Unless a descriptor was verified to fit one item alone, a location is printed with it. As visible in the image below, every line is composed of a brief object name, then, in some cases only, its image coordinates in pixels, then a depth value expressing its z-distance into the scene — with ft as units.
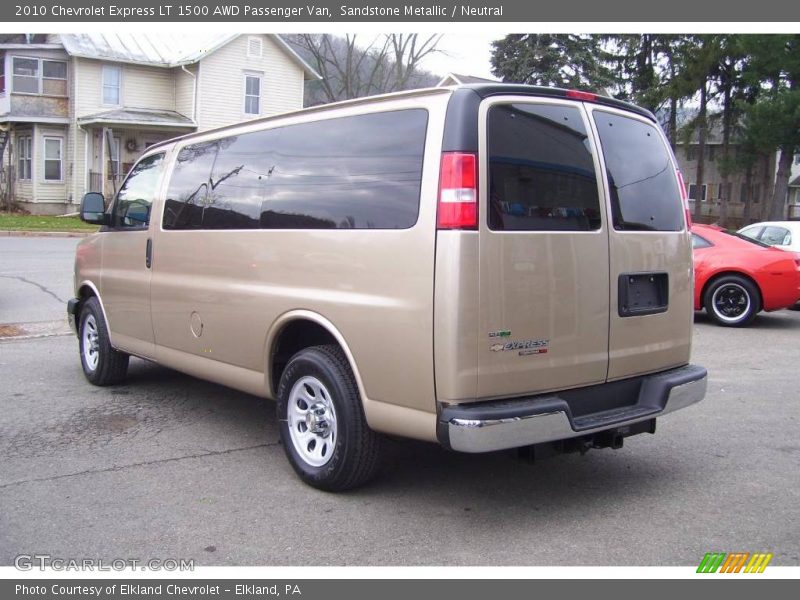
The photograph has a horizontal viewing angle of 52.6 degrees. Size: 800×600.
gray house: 145.48
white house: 102.78
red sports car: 36.94
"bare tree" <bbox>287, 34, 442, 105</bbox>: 160.76
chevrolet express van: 13.06
